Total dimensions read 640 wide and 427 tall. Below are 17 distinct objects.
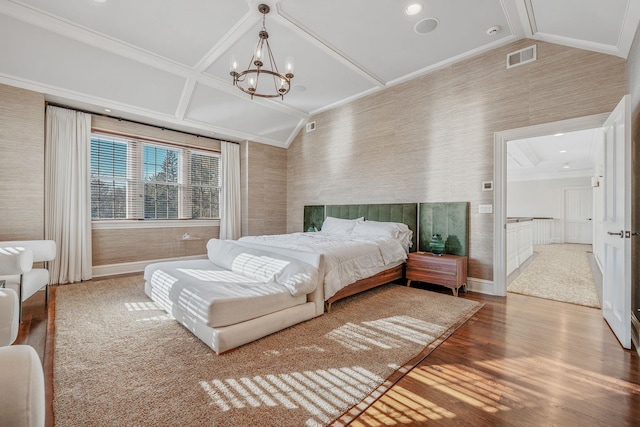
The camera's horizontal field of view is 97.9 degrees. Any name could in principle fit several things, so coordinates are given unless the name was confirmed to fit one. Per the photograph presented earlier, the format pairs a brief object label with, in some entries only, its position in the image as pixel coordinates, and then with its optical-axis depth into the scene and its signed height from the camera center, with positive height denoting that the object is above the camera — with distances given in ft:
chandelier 9.22 +7.03
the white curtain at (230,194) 19.80 +1.39
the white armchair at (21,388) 2.02 -1.34
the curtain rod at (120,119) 13.82 +5.30
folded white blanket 8.76 -1.87
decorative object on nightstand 13.11 -1.49
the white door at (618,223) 7.40 -0.27
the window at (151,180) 15.43 +2.00
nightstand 12.05 -2.54
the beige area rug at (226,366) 5.03 -3.56
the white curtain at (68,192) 13.46 +1.02
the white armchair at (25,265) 7.43 -1.55
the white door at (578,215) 31.45 -0.15
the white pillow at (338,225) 15.84 -0.70
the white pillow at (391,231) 13.96 -0.89
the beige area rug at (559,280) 11.73 -3.42
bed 10.36 -1.30
